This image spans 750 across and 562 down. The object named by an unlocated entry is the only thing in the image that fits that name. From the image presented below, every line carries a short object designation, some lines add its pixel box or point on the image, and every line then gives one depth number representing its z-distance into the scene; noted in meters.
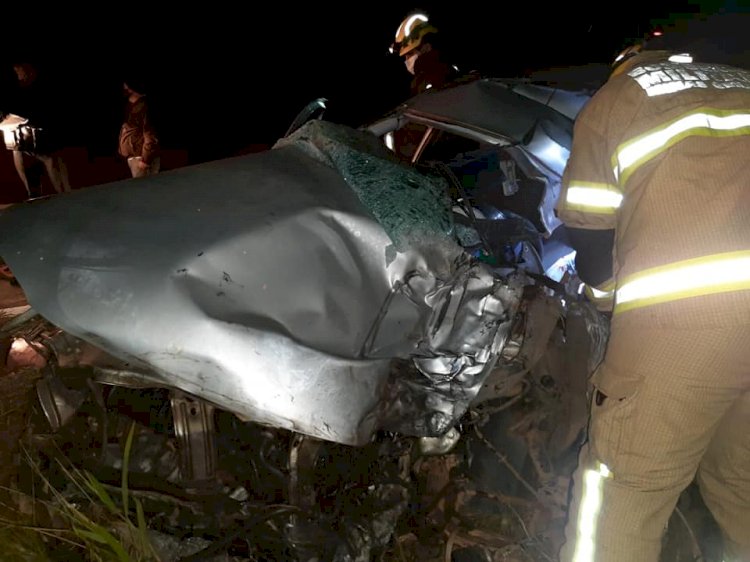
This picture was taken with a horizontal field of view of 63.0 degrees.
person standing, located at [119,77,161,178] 6.34
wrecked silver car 1.51
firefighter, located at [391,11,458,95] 4.57
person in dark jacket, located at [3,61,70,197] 6.36
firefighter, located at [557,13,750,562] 1.46
